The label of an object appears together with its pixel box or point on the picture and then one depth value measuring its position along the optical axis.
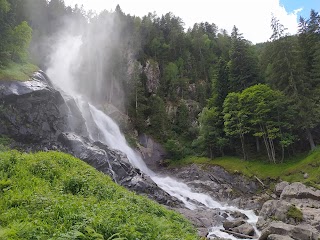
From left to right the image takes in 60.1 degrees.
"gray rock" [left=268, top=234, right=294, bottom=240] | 15.39
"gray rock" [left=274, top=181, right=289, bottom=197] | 30.10
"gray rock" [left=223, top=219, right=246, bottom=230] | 20.58
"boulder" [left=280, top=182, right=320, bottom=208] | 24.36
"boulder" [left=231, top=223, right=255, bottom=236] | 19.22
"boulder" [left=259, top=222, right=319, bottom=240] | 16.12
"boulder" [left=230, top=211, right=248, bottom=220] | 24.36
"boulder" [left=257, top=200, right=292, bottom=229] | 20.67
